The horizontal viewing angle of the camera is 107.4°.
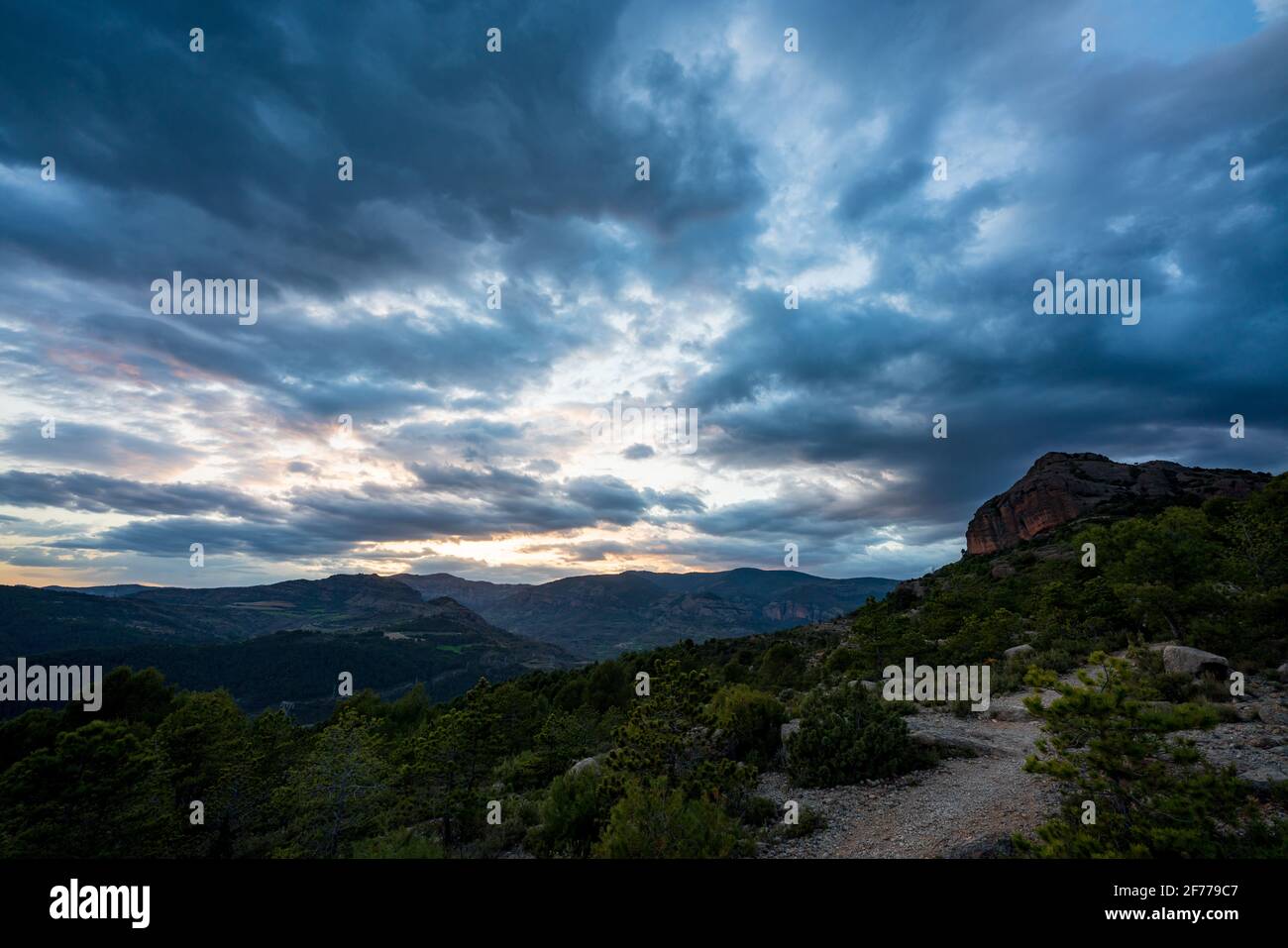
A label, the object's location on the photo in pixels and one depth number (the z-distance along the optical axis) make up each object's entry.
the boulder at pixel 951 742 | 16.09
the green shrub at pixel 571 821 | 12.32
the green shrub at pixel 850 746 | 14.97
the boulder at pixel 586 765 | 16.14
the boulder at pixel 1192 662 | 17.22
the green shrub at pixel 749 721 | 18.52
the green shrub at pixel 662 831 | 8.12
